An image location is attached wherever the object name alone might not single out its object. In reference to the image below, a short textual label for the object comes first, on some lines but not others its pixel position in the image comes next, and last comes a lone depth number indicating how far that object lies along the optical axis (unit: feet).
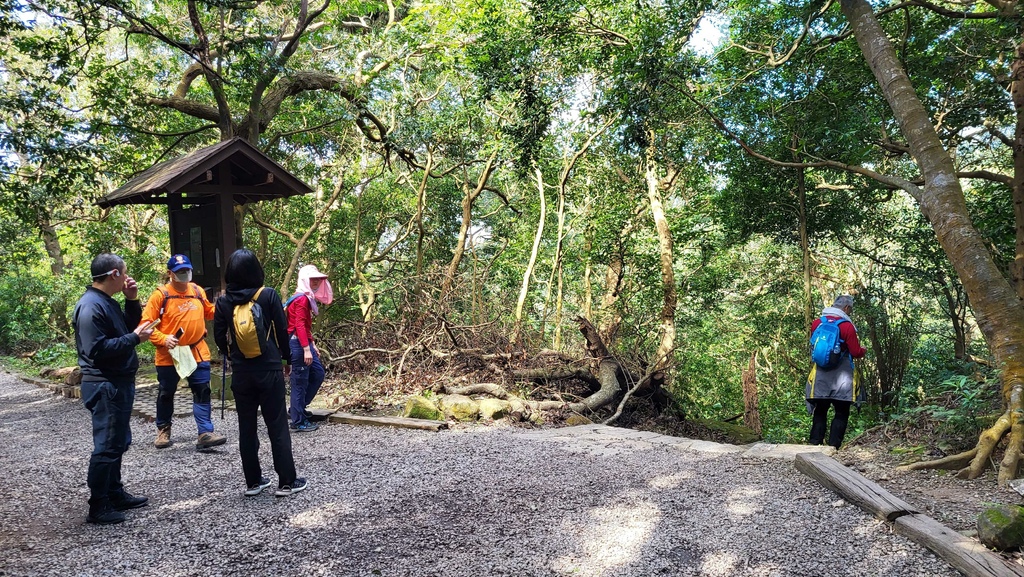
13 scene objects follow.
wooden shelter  25.85
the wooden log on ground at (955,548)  9.09
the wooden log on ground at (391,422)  22.48
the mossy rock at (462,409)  24.30
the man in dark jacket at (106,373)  12.52
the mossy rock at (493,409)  24.30
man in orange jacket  17.57
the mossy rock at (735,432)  29.73
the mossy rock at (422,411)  24.17
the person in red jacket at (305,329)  20.48
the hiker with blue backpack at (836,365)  19.49
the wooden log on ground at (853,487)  11.54
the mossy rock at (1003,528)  9.76
